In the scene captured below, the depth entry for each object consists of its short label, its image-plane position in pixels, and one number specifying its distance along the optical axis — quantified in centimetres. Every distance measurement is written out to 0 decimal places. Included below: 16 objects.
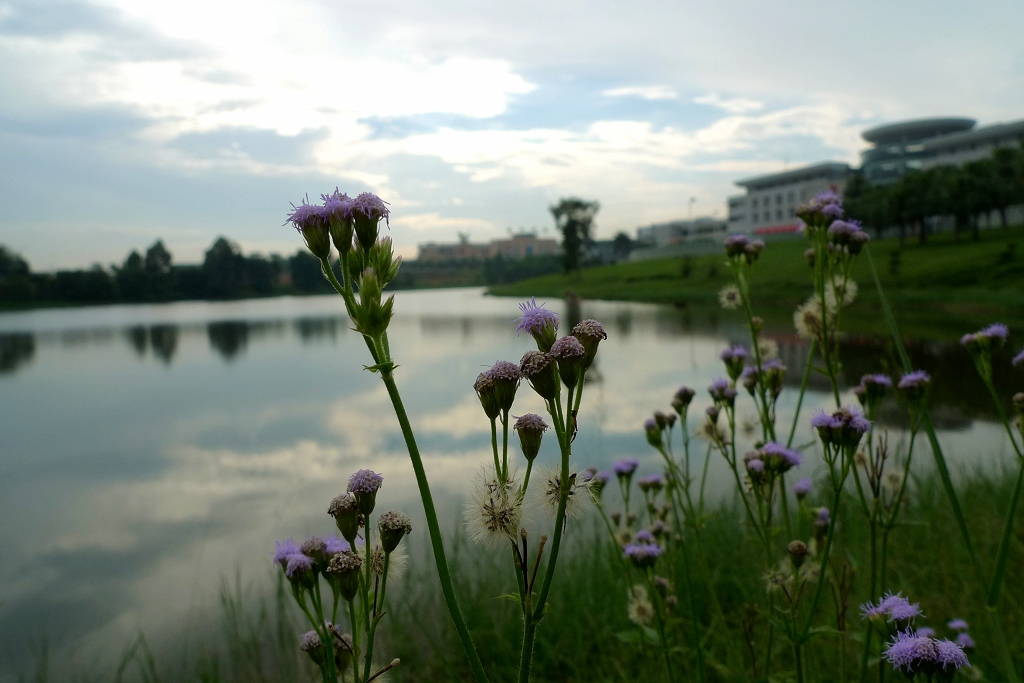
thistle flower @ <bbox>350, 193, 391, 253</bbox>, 16
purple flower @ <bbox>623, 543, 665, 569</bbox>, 37
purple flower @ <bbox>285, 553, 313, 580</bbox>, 20
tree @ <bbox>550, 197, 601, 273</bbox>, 3956
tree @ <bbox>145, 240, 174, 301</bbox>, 2957
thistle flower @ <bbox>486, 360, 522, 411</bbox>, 16
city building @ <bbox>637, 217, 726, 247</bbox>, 7126
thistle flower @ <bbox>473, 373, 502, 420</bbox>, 16
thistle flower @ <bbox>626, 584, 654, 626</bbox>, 39
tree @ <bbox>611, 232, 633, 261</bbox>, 7004
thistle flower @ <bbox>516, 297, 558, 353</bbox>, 17
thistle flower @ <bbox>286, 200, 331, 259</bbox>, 17
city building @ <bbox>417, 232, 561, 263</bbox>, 6466
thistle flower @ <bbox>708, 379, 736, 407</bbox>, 43
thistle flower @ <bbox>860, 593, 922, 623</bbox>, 22
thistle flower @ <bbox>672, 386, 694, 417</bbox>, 45
